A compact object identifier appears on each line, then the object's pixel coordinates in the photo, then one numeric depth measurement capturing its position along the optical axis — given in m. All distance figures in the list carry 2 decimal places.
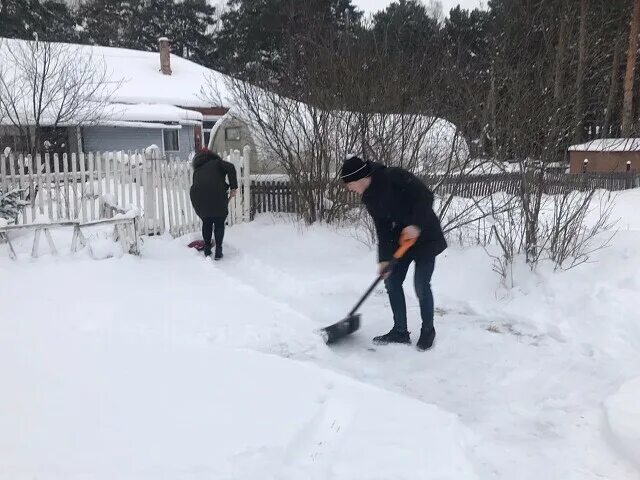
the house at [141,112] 18.53
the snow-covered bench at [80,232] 6.29
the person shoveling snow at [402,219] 4.25
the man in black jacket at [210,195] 7.51
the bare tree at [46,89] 13.94
